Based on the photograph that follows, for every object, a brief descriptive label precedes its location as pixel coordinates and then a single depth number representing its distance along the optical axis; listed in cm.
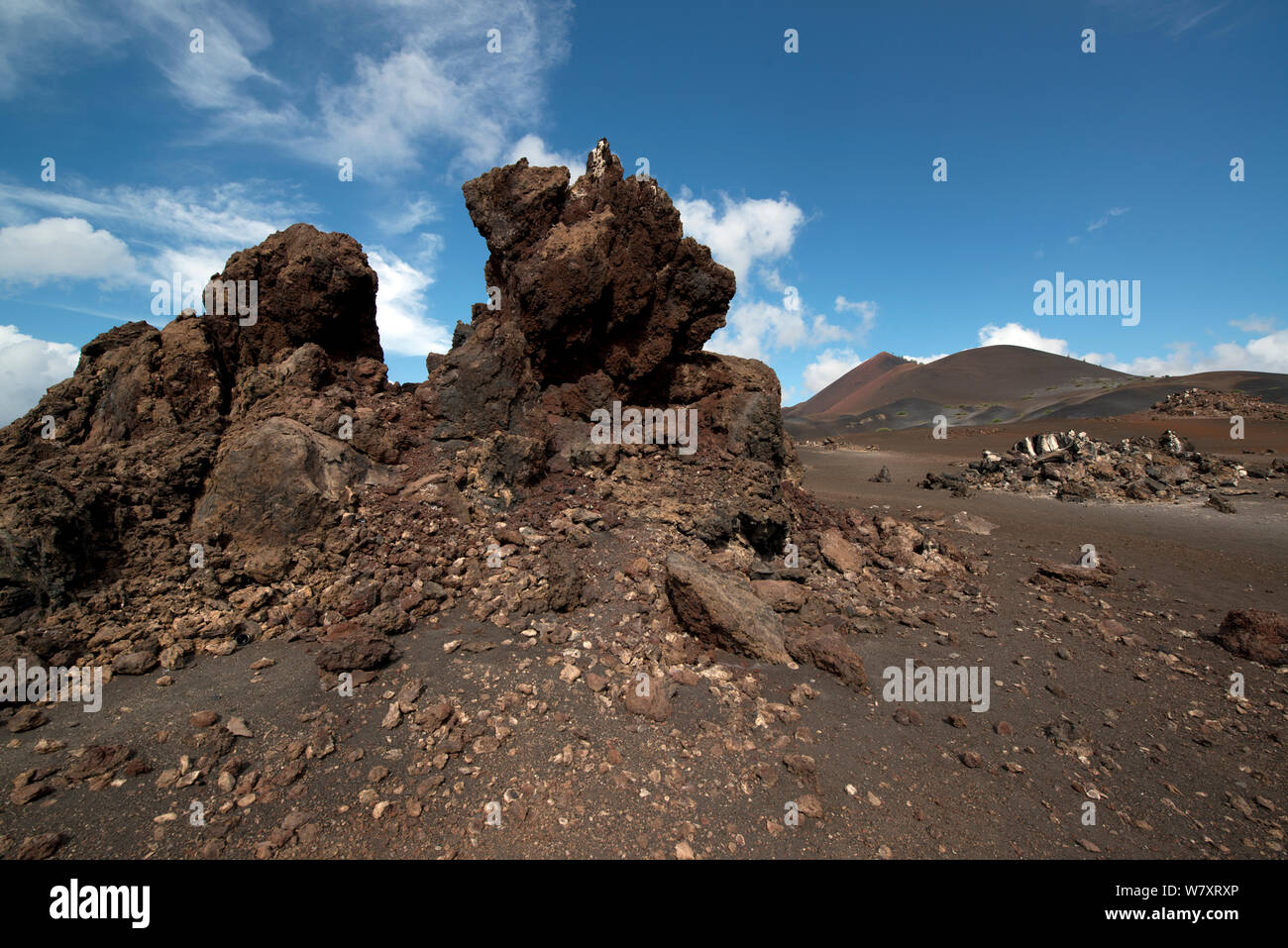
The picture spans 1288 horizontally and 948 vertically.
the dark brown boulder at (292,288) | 770
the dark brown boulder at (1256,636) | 587
